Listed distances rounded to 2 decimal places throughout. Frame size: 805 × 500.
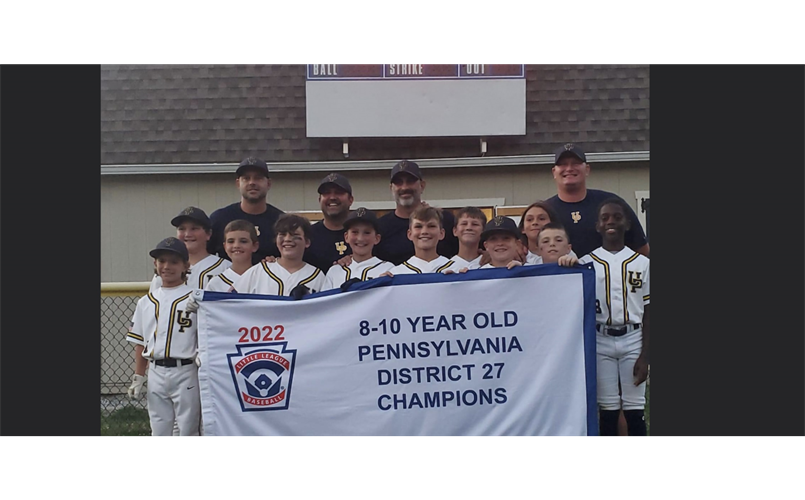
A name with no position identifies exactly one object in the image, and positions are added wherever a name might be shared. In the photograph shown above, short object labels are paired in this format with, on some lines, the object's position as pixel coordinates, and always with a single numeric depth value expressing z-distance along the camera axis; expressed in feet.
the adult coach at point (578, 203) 15.87
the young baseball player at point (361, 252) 15.83
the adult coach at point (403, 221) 16.30
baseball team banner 14.84
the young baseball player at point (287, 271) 15.74
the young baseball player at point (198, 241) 16.35
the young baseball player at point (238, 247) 16.15
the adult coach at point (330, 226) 16.37
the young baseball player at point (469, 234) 15.76
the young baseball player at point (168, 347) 15.52
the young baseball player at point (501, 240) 15.28
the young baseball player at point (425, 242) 15.69
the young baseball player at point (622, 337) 15.26
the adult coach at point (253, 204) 16.62
